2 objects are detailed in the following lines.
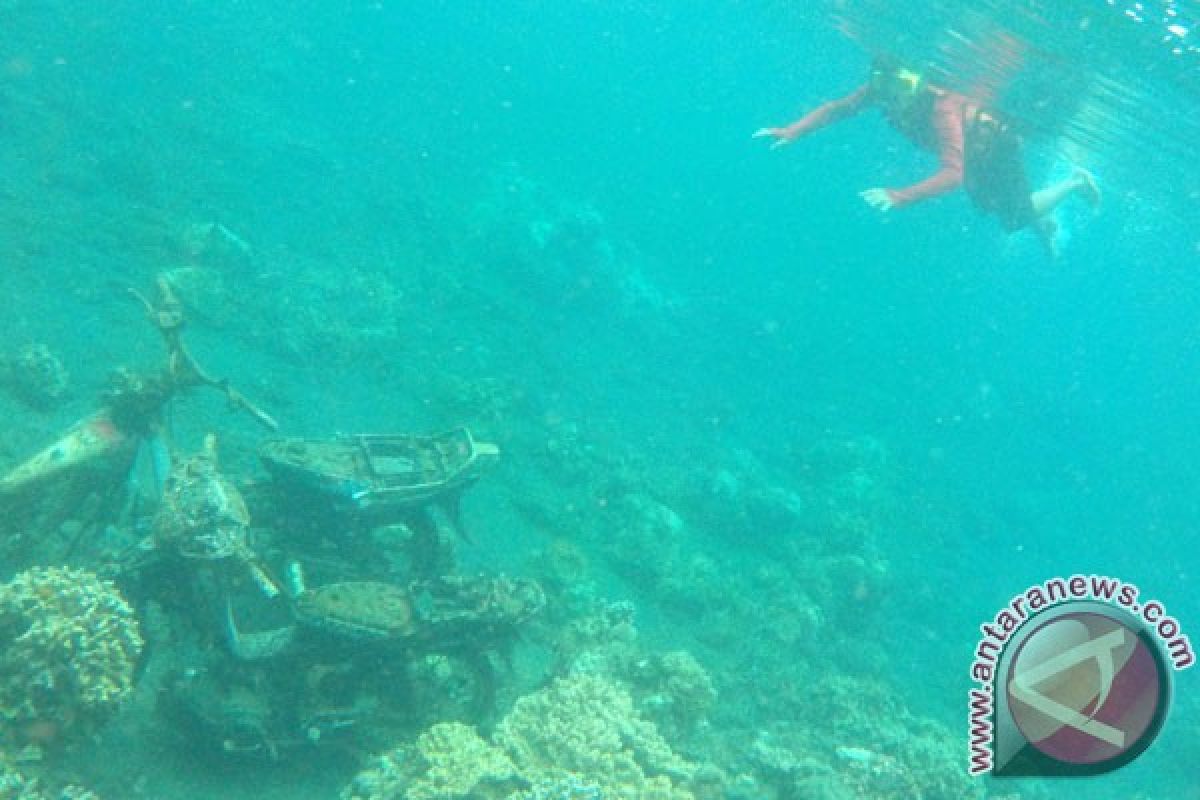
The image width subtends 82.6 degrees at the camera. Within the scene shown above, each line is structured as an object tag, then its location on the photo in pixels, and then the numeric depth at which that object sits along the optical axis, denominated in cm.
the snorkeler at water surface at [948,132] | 904
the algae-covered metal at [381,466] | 652
